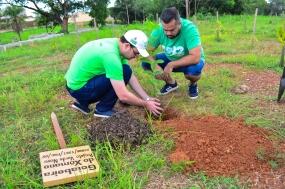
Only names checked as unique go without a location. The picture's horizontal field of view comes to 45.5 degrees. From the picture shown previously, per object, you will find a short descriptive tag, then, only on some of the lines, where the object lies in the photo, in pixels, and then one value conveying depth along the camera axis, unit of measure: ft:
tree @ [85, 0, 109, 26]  84.12
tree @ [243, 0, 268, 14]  77.41
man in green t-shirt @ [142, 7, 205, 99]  11.11
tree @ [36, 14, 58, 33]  86.17
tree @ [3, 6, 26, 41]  77.56
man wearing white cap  9.34
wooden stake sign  7.54
